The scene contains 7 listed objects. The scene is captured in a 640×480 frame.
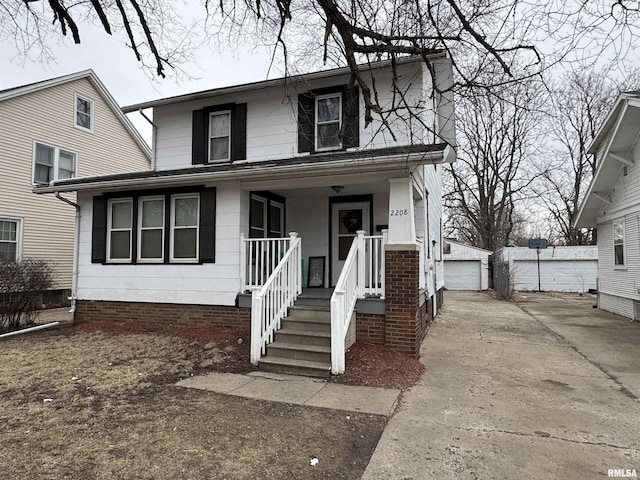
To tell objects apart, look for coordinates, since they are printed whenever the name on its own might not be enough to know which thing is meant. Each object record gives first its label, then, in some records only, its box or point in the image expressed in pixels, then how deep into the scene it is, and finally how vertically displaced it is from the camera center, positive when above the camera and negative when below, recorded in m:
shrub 8.78 -0.63
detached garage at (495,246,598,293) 21.80 -0.21
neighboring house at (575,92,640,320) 10.30 +1.64
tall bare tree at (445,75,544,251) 26.36 +6.14
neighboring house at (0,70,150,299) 13.13 +4.06
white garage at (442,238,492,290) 23.89 -0.22
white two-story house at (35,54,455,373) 6.30 +0.93
